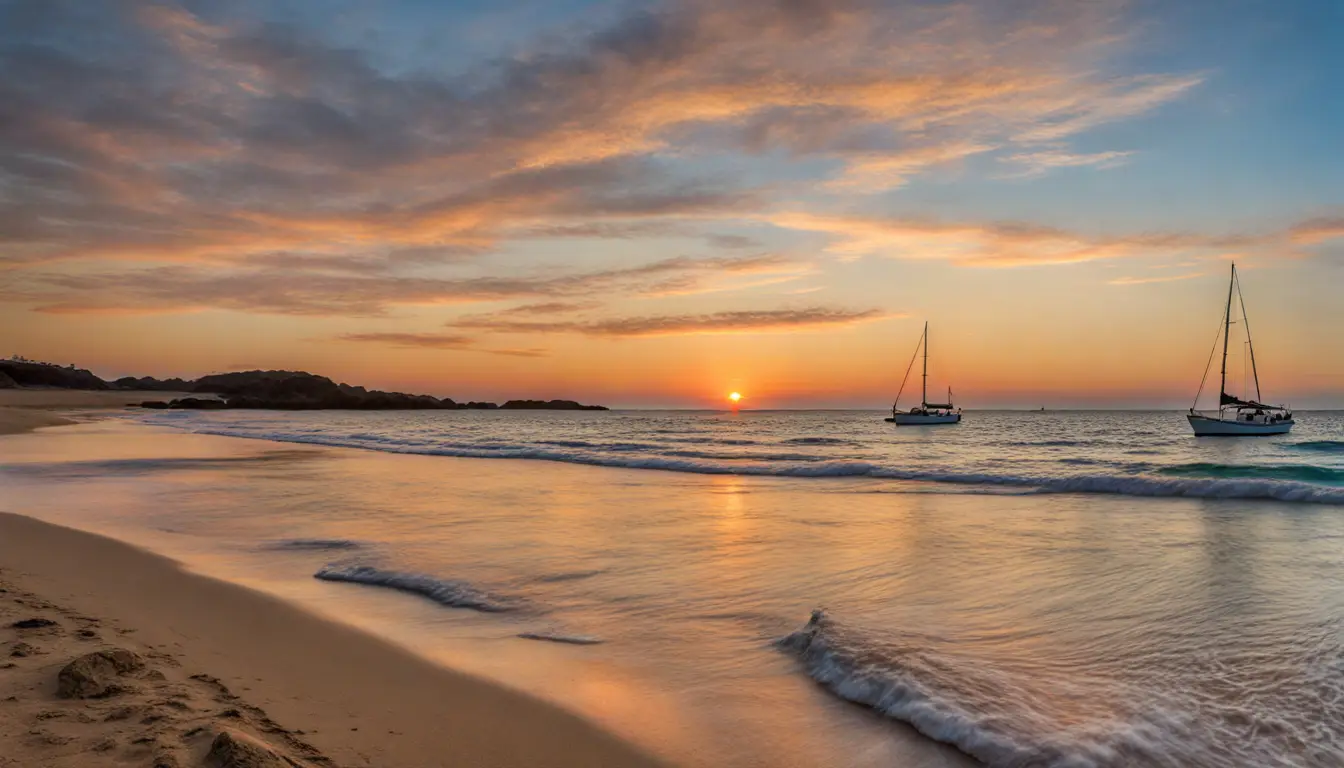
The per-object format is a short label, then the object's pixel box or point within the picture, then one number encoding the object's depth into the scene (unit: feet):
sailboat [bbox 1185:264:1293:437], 173.78
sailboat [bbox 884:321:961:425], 277.85
